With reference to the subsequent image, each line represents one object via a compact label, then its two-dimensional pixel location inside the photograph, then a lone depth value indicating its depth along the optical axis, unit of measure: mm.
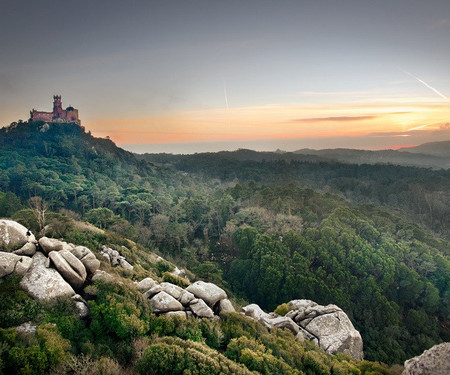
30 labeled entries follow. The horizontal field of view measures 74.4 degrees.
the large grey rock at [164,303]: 13305
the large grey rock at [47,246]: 13617
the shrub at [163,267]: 24659
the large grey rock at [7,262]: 11388
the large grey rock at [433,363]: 10266
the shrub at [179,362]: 9250
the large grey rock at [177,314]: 12875
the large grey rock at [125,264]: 19562
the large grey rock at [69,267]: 12703
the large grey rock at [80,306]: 11492
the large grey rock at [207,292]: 15488
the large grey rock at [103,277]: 13328
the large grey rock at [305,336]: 16781
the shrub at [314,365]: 12719
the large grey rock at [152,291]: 14184
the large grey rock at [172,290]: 14780
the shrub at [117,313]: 11273
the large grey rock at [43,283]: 11527
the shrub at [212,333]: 12487
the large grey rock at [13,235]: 13062
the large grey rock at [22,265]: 11766
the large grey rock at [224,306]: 15602
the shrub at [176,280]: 18281
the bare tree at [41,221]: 17459
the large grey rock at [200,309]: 13969
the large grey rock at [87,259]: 14125
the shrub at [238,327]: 13242
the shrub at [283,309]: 21469
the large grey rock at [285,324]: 17259
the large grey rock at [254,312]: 18006
